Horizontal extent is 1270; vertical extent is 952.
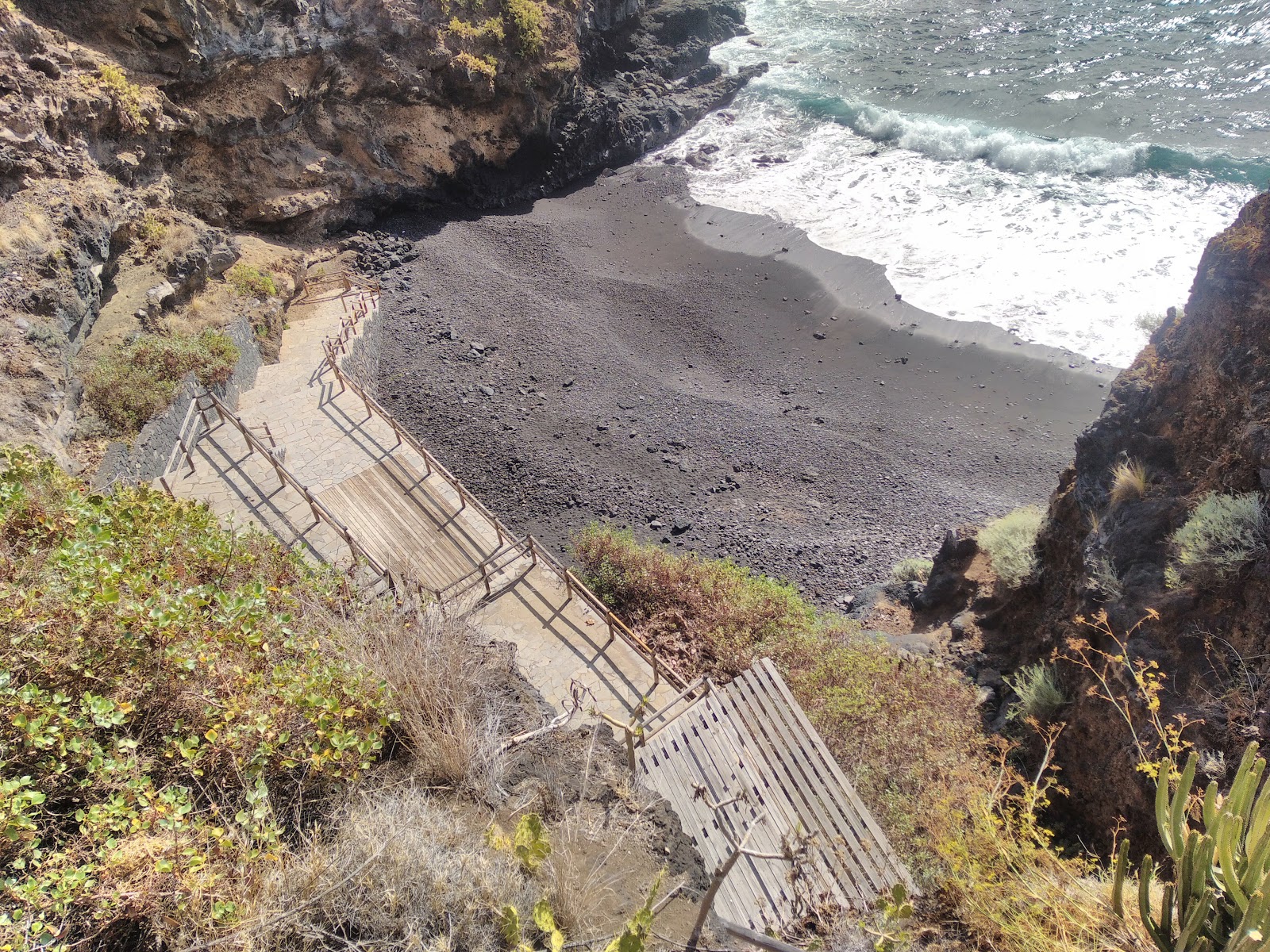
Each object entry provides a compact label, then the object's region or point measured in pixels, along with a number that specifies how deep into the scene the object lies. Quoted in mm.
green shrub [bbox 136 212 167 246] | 15148
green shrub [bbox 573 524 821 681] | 11141
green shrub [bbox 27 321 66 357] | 11461
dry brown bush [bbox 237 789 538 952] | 4105
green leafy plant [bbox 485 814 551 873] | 4832
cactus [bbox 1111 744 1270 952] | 3883
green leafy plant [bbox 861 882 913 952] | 4570
